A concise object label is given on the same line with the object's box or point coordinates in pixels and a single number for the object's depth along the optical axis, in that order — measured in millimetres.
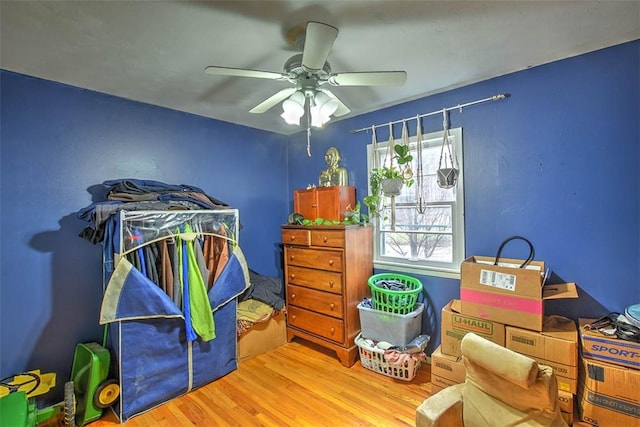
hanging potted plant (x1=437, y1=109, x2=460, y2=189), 2371
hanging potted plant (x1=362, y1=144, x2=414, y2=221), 2549
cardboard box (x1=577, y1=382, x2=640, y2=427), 1452
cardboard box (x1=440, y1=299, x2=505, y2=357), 1888
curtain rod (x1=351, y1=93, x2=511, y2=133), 2211
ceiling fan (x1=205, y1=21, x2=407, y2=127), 1368
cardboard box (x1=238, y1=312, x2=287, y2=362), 2715
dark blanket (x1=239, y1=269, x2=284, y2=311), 2900
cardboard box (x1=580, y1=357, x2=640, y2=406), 1460
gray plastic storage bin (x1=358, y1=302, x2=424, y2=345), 2367
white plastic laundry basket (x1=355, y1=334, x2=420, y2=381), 2318
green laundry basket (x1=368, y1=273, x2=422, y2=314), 2389
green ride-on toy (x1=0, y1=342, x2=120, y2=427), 1854
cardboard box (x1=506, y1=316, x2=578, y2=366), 1649
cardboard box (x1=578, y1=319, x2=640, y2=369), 1494
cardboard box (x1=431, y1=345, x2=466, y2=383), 1938
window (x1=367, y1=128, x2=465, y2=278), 2477
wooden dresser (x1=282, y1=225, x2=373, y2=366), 2607
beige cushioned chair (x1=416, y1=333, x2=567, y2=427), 1314
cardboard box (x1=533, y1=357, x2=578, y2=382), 1642
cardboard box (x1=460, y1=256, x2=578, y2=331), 1759
